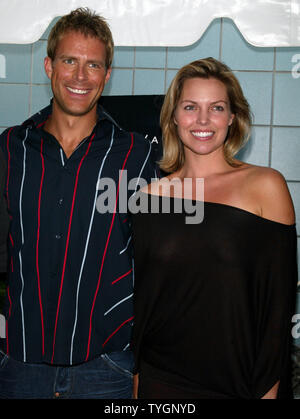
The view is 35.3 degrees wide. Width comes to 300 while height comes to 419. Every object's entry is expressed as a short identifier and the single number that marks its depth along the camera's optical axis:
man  1.38
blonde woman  1.34
